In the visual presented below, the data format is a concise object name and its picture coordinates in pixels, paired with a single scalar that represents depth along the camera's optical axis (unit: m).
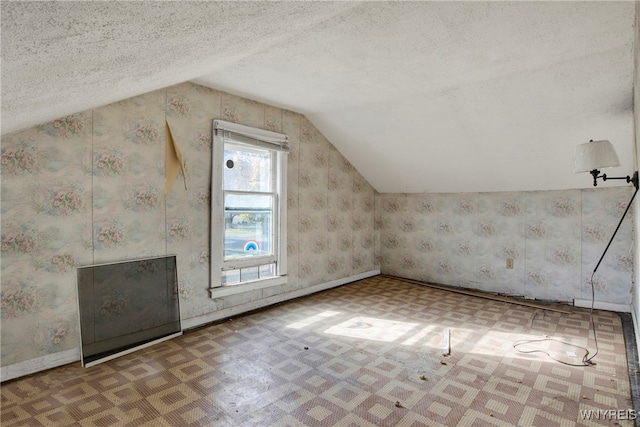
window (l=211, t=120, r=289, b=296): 3.51
